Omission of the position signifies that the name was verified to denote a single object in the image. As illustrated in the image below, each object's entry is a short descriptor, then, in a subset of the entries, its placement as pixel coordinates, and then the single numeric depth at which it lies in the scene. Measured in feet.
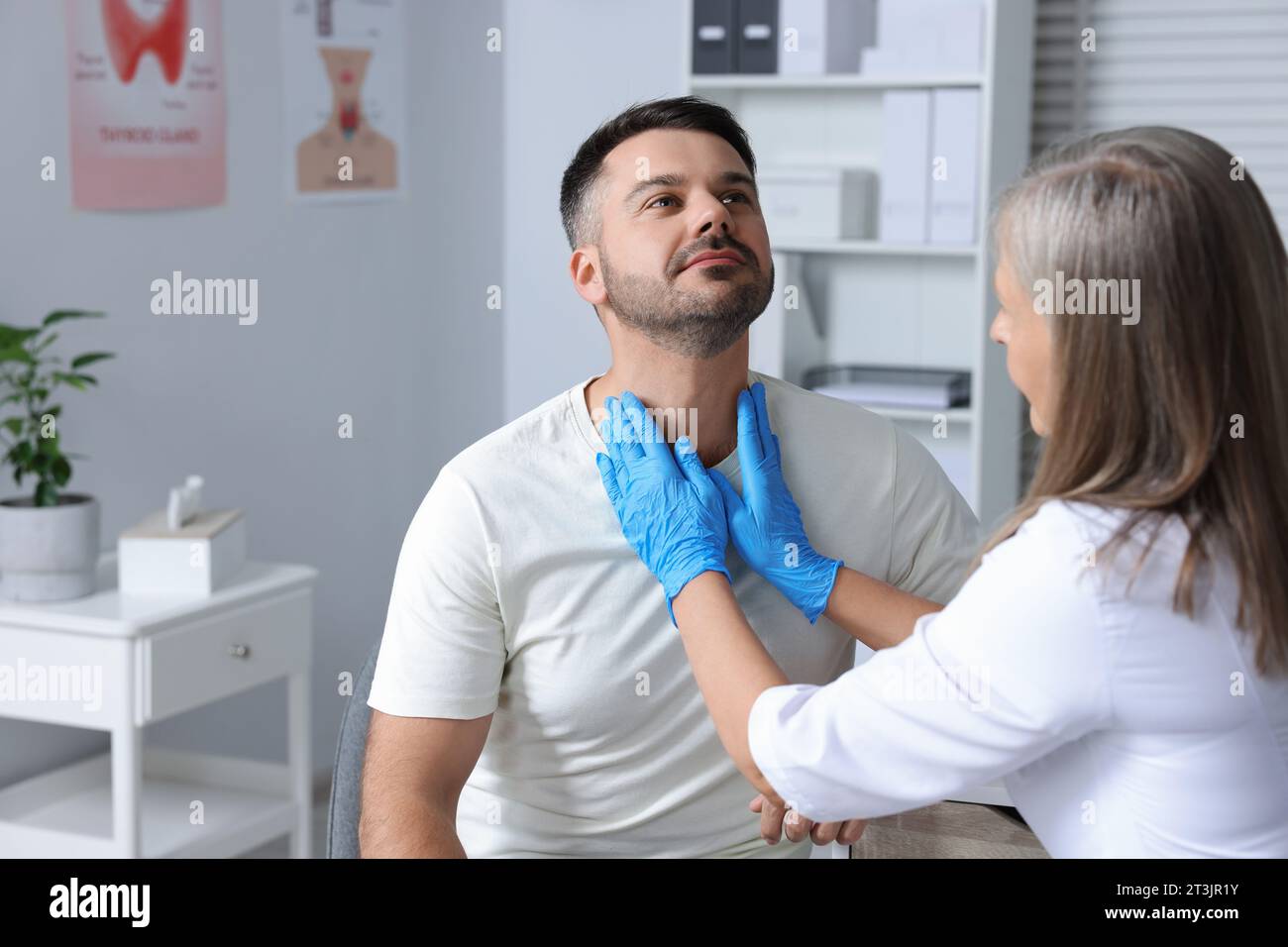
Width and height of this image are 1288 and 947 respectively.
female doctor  3.36
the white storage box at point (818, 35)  10.14
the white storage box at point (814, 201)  10.33
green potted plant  7.67
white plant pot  7.65
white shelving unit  9.83
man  4.68
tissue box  8.03
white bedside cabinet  7.54
